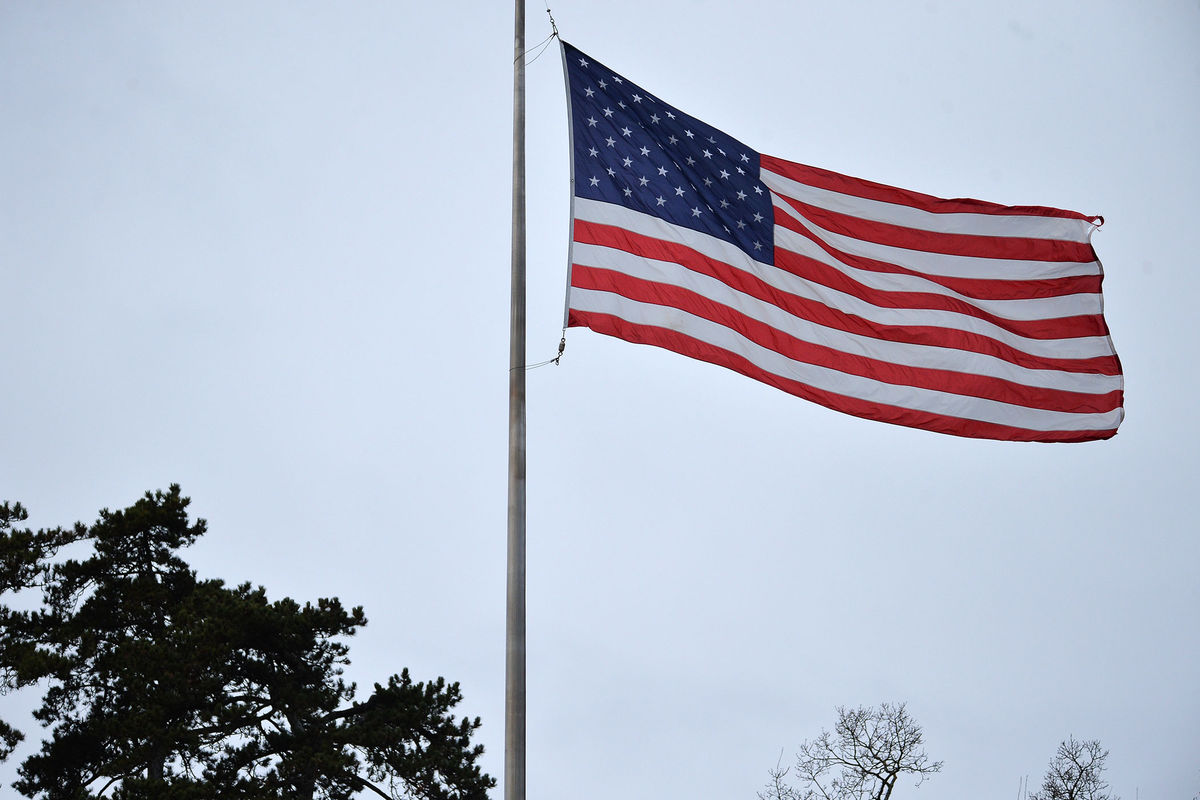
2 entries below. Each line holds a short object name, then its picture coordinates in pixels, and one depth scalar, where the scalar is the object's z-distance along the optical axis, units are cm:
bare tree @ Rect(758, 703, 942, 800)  5156
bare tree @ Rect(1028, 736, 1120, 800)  5425
